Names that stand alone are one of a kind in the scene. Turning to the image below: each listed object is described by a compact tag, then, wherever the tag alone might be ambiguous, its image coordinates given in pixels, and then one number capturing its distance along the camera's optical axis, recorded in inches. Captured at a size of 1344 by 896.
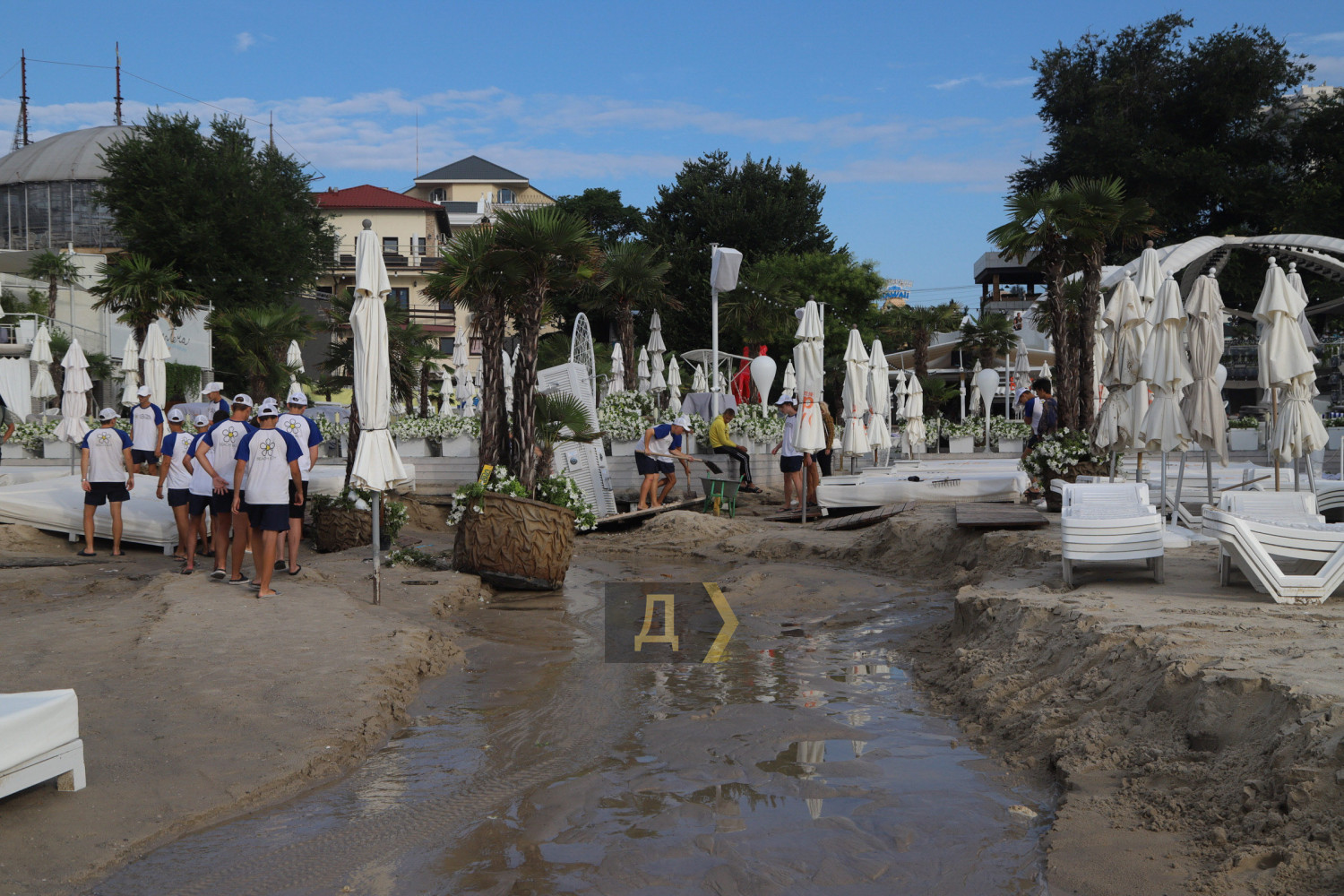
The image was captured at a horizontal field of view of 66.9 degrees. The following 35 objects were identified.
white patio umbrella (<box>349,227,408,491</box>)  343.0
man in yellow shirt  701.9
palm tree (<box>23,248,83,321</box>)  1360.7
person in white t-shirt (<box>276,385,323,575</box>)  395.2
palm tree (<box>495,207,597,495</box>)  486.9
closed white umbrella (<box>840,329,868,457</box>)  676.1
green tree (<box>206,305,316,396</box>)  1054.4
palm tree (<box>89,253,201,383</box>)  843.4
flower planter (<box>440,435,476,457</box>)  830.5
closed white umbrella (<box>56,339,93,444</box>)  688.4
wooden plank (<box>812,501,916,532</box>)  536.1
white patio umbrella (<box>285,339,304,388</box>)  1229.9
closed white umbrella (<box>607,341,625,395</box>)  999.0
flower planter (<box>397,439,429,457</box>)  850.1
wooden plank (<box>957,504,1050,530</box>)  429.7
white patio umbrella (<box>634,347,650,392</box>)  1123.4
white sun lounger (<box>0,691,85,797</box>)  149.4
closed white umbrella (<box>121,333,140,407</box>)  724.0
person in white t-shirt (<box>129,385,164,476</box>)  505.0
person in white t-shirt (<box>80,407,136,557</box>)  430.3
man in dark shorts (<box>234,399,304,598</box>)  331.6
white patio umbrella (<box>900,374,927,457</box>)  997.8
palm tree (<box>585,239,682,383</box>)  971.9
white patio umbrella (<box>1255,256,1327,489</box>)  379.6
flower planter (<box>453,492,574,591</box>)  394.6
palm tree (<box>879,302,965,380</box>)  1428.4
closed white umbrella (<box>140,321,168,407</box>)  681.0
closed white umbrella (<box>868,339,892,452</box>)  800.3
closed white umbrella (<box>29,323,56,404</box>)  987.9
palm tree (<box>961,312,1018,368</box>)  1403.8
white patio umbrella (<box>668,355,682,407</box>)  1064.2
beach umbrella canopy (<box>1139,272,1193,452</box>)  389.4
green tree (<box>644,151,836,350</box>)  1593.3
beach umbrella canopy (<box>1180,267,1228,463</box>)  382.0
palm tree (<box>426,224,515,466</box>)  531.8
